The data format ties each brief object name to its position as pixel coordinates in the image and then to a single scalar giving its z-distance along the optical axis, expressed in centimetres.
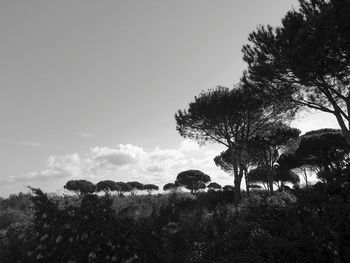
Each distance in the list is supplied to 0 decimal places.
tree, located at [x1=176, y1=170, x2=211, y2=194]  6106
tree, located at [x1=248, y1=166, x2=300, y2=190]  4710
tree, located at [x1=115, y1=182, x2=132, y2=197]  6036
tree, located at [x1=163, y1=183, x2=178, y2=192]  7819
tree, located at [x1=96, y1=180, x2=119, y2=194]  5561
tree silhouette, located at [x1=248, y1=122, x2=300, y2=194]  3093
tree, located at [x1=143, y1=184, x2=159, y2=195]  7379
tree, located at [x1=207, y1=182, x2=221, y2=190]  7347
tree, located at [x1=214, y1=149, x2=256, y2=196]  3562
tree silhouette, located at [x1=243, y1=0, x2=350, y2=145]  1352
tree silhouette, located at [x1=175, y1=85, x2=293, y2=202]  2477
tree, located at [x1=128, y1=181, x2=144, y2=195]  6675
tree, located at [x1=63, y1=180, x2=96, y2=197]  4637
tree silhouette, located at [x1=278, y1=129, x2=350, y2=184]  2961
